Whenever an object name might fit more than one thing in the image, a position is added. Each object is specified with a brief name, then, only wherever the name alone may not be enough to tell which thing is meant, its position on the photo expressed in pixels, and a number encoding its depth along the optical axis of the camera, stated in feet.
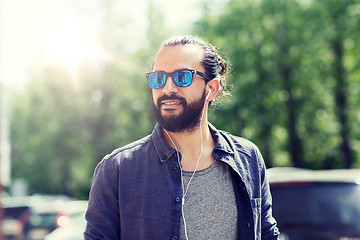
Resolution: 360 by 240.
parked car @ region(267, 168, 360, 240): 17.64
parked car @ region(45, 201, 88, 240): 28.86
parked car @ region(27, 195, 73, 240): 54.24
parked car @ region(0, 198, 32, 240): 61.77
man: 8.07
